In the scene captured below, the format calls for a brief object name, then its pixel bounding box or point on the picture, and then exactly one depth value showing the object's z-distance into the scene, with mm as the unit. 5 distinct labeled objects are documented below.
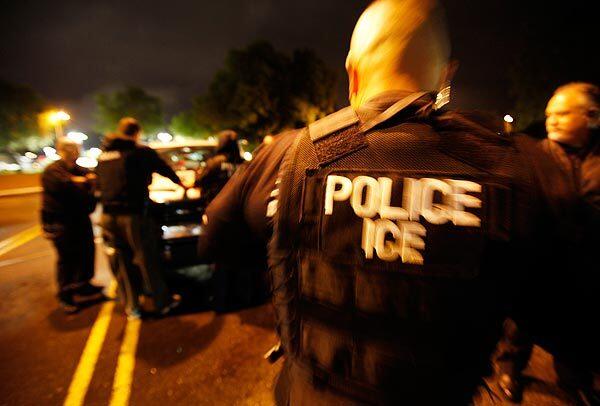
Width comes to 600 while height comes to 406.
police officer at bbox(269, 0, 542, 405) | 787
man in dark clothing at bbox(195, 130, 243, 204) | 3943
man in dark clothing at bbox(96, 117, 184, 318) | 3109
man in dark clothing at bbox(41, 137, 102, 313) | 3582
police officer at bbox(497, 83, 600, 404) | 774
